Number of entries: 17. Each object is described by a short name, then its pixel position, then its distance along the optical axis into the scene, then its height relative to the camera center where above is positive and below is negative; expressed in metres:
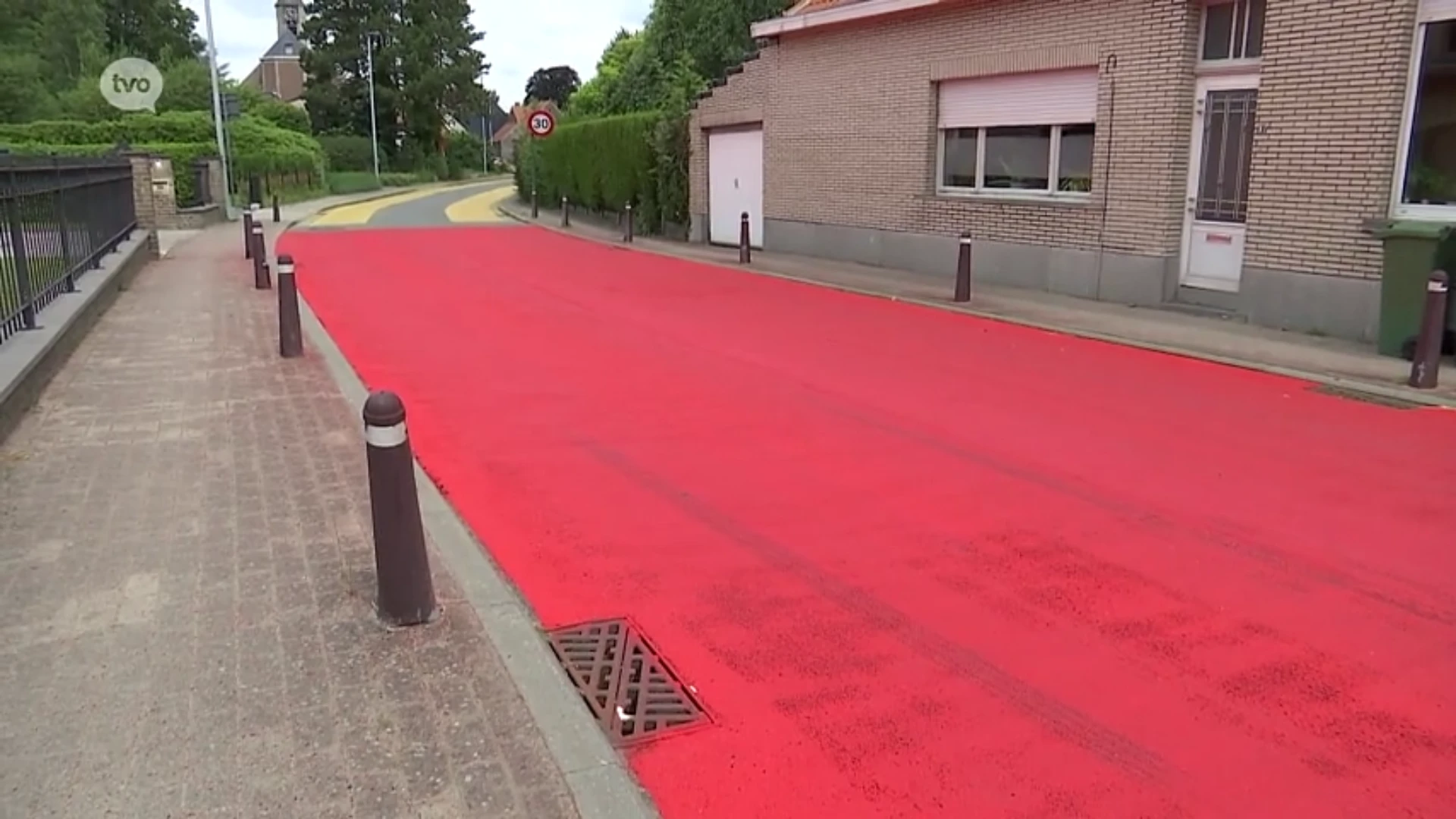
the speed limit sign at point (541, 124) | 36.66 +1.50
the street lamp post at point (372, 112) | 68.96 +3.52
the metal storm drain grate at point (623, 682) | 3.86 -1.84
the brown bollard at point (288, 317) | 10.42 -1.35
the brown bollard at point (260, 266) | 16.16 -1.38
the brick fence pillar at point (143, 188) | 24.95 -0.45
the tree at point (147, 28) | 72.69 +9.03
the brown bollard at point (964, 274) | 14.14 -1.24
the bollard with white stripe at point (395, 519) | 4.43 -1.37
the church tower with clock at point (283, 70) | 109.06 +9.50
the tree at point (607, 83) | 44.03 +3.74
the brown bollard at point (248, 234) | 19.44 -1.15
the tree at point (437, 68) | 75.94 +6.86
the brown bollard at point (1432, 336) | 8.95 -1.25
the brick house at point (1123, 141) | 11.00 +0.41
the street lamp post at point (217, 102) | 31.95 +1.90
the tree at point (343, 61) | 75.06 +7.11
